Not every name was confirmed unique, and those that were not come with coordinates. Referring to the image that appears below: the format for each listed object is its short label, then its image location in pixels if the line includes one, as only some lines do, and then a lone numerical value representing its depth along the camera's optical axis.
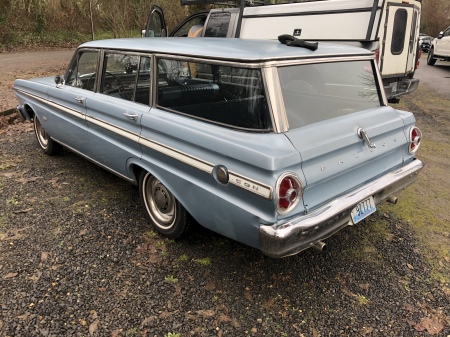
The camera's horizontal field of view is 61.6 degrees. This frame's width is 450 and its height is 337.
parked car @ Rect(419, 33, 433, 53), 26.35
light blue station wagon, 2.38
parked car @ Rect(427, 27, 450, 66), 15.61
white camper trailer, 6.48
